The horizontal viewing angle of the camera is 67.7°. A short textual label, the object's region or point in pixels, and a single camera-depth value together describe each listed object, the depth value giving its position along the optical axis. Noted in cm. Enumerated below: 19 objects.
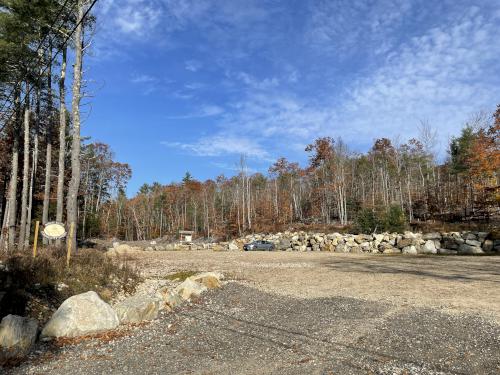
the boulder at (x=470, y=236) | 2520
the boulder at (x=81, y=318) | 670
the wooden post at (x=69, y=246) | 1043
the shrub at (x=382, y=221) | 3125
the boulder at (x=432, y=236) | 2689
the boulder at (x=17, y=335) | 579
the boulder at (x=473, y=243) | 2445
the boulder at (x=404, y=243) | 2668
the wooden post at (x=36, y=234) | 1021
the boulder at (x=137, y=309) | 769
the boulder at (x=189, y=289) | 969
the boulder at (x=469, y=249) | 2395
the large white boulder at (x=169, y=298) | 872
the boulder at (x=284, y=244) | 3472
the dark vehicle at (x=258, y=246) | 3369
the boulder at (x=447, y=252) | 2463
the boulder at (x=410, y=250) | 2559
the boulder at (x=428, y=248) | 2548
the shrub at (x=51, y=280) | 761
